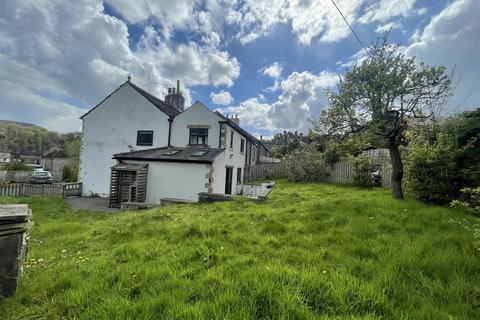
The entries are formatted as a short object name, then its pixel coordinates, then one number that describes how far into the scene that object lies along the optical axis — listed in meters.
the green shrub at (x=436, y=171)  6.83
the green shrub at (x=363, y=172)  14.77
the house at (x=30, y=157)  63.80
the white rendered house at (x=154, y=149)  13.35
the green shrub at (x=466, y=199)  6.00
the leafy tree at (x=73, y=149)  41.37
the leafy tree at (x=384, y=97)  7.41
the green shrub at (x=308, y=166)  19.00
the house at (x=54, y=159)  46.97
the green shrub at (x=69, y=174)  24.79
